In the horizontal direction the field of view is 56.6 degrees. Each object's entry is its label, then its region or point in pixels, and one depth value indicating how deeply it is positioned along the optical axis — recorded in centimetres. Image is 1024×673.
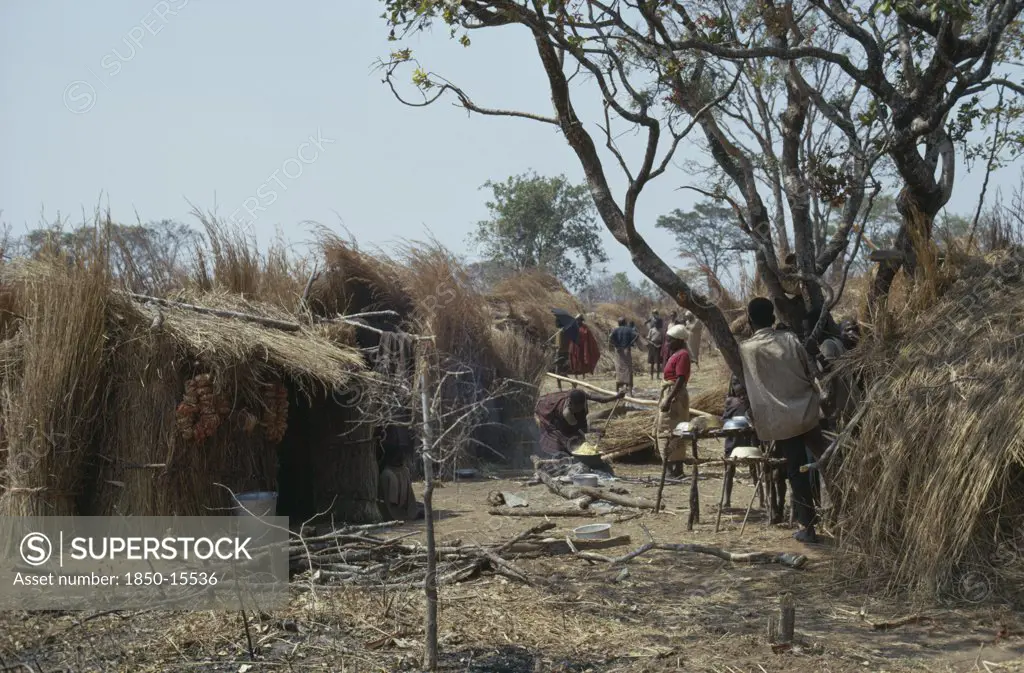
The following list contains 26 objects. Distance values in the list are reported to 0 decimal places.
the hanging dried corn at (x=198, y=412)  689
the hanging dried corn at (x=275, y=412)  755
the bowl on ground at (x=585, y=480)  1018
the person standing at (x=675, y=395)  1001
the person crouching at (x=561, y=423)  1114
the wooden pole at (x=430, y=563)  428
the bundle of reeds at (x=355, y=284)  1145
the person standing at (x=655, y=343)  2180
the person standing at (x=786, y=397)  666
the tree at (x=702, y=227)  4094
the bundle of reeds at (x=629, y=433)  1237
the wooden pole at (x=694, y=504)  777
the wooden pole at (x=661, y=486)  842
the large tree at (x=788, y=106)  647
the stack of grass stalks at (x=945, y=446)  513
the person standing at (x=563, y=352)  1502
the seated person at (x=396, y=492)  884
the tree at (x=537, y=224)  3338
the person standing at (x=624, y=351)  1828
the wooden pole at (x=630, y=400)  1379
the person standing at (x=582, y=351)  1684
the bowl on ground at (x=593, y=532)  741
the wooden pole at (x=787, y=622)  467
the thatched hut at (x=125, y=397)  671
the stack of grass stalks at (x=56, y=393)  667
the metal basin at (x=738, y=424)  771
